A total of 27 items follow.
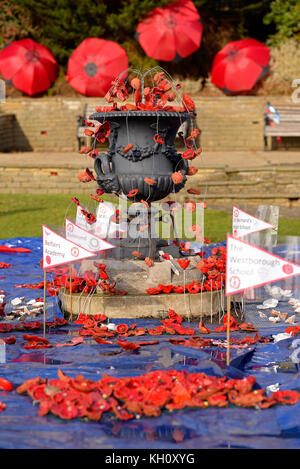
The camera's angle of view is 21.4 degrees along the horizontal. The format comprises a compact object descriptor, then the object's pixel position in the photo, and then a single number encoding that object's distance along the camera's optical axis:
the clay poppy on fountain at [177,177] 7.01
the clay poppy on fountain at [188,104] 7.09
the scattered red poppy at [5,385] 4.57
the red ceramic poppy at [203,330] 6.03
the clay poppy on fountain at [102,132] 7.09
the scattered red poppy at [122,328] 5.95
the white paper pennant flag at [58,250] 5.85
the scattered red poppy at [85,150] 7.23
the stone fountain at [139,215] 6.50
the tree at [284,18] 21.52
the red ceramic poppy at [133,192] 6.91
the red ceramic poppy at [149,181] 6.90
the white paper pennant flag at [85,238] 6.68
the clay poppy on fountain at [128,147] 6.90
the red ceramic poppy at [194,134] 7.08
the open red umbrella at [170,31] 19.98
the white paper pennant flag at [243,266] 4.98
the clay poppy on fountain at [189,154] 7.07
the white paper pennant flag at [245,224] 7.24
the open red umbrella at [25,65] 19.94
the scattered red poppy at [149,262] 6.69
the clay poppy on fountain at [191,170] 7.30
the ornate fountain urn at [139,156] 6.98
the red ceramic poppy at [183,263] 6.78
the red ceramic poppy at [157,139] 6.92
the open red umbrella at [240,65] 20.30
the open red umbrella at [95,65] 19.61
